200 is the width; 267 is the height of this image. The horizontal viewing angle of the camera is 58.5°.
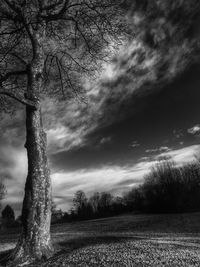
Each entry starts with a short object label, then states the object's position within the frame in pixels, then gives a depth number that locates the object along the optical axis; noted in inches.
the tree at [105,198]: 2208.2
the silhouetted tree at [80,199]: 2098.4
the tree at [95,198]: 2322.1
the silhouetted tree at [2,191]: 1325.4
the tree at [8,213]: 2209.2
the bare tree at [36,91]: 183.7
